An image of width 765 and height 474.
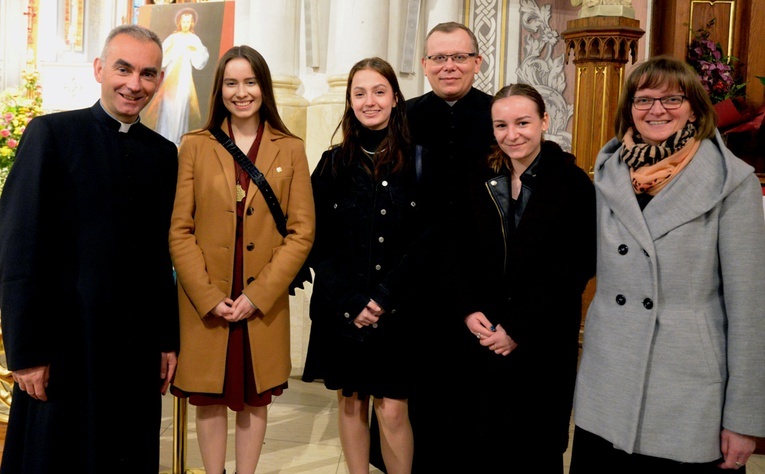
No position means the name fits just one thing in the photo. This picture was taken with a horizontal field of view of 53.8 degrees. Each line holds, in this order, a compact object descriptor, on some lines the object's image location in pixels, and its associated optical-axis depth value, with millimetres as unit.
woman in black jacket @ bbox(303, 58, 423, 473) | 2764
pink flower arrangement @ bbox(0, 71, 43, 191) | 3832
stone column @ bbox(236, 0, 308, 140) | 5270
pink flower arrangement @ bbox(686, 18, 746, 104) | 4949
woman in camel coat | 2701
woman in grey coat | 2080
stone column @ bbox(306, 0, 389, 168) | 5070
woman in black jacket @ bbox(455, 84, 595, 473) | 2479
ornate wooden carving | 4461
